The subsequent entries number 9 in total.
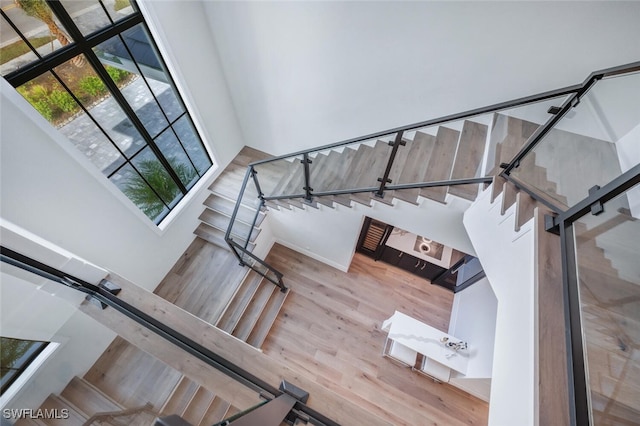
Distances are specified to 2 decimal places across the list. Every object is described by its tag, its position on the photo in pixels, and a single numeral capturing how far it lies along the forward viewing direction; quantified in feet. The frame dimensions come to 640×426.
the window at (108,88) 7.03
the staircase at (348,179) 8.51
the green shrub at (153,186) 10.77
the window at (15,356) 3.33
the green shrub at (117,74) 9.03
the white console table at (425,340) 11.59
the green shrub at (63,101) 7.75
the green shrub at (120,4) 8.64
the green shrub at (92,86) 8.41
